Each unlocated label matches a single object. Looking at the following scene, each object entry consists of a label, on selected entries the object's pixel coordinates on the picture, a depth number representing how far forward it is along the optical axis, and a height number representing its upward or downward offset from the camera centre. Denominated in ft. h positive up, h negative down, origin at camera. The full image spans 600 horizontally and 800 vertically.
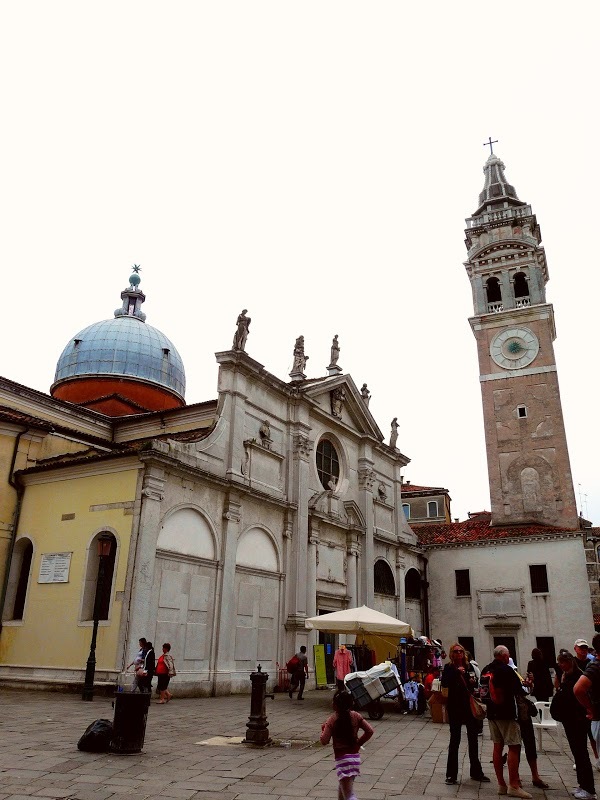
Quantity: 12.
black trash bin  27.61 -3.12
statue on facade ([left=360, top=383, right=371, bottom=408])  98.37 +35.66
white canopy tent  52.75 +1.87
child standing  18.33 -2.37
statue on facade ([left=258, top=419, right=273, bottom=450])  72.33 +21.77
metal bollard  31.35 -3.29
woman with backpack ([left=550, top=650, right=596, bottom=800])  22.20 -2.21
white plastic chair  31.73 -3.23
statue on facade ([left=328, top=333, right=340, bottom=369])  91.61 +38.56
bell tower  105.81 +45.33
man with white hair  23.63 -1.97
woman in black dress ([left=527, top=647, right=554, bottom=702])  36.96 -1.43
